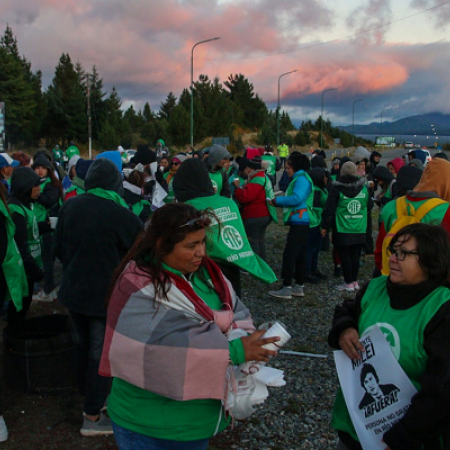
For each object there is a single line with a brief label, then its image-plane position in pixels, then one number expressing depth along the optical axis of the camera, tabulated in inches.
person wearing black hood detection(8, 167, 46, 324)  167.5
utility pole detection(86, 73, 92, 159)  1887.6
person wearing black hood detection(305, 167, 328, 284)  302.7
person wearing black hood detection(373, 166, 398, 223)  298.5
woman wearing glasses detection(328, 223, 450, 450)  74.0
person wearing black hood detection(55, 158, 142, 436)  131.7
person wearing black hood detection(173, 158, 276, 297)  140.6
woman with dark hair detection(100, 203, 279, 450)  72.1
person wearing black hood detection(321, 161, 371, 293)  266.8
